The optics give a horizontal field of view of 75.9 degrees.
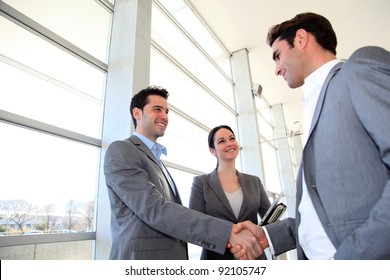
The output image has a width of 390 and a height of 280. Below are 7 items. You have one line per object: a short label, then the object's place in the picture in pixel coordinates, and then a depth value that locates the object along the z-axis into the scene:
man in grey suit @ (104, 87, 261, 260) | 1.12
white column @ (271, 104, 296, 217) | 7.91
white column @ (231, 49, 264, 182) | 5.60
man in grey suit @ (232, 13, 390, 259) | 0.59
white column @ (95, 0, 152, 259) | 2.22
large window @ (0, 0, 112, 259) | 1.77
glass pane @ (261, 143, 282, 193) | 7.23
